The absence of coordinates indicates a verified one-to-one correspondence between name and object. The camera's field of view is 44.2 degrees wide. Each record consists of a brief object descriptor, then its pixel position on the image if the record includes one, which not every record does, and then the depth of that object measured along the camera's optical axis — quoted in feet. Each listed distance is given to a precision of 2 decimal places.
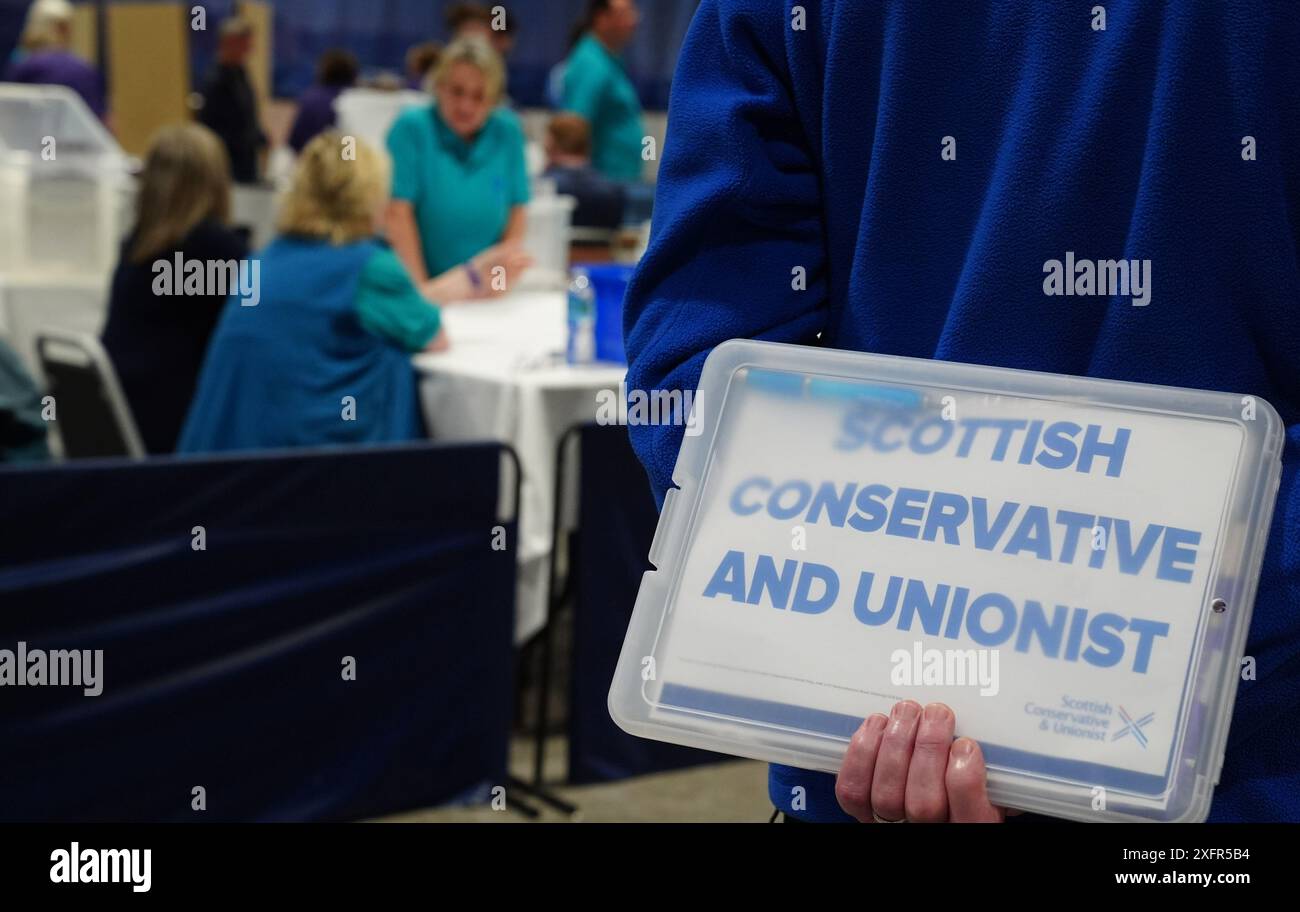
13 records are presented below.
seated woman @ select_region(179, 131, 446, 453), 11.83
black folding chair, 11.76
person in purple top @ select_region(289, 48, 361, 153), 27.58
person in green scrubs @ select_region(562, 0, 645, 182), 25.07
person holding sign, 2.97
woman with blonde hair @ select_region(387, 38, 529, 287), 15.15
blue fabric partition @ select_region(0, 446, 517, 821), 8.89
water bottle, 12.19
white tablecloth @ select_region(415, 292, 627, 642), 11.58
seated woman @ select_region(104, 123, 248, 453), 13.02
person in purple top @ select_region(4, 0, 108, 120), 27.55
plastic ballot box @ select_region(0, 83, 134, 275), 18.28
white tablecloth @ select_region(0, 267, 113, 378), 17.62
